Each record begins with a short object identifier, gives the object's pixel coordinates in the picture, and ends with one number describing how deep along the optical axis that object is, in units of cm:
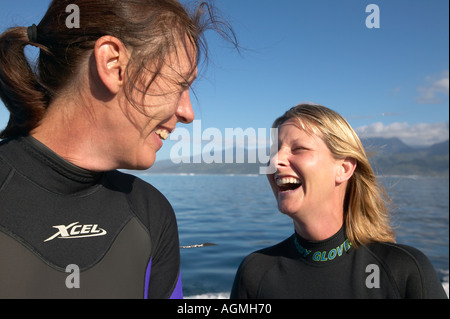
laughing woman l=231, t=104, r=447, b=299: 69
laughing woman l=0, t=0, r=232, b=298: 42
